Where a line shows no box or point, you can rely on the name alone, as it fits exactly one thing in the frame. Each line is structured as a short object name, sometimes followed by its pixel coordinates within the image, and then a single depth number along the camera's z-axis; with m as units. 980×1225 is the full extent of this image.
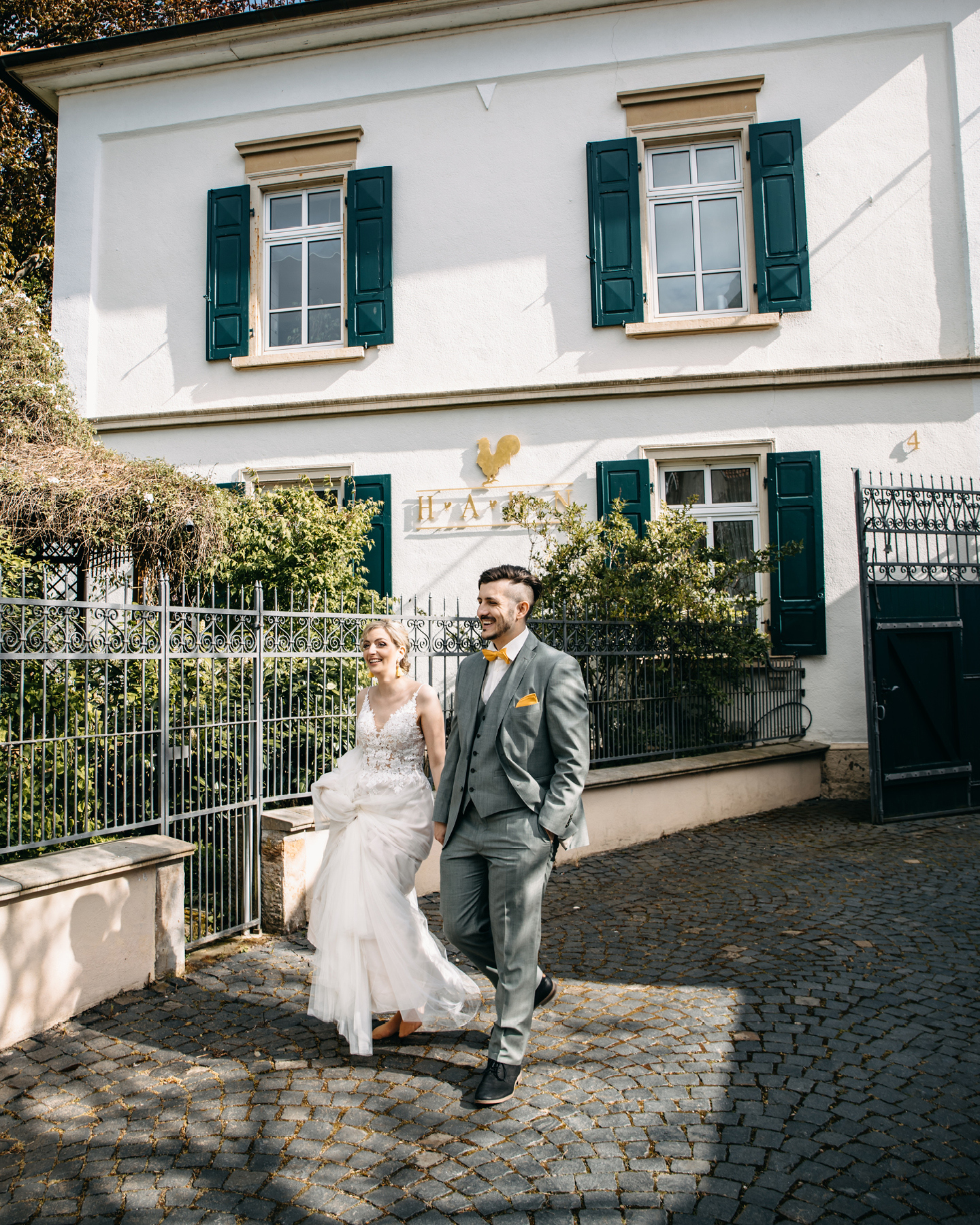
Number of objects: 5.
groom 3.32
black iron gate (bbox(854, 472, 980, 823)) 7.95
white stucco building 9.65
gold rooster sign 10.16
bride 3.67
